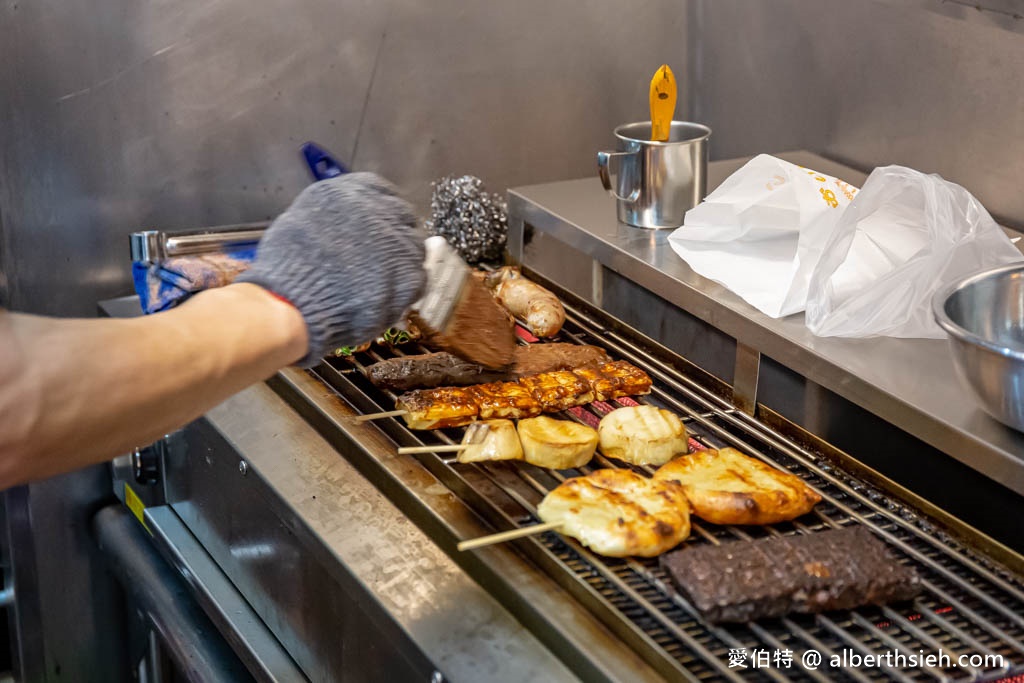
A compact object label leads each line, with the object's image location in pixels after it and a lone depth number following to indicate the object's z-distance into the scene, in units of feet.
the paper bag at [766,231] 6.55
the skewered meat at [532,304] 7.48
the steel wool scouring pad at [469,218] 8.80
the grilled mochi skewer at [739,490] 5.29
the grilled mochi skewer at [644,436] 5.95
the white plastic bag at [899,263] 6.20
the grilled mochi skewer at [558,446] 5.93
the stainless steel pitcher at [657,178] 7.54
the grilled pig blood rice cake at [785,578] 4.64
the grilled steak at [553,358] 6.98
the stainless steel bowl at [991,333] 4.89
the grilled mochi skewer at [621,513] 5.07
